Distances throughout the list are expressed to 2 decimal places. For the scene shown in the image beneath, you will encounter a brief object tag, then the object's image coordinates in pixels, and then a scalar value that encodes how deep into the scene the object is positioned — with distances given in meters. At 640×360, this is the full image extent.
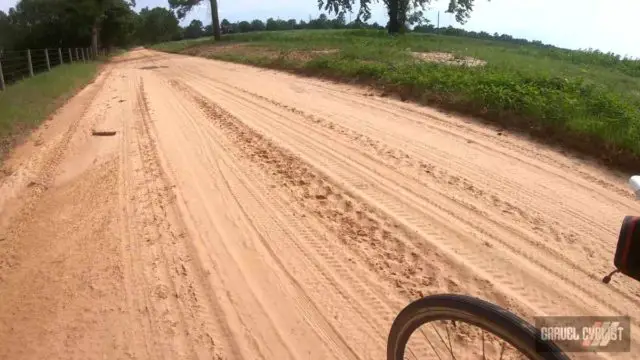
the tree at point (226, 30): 54.97
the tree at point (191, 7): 39.94
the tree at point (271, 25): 72.75
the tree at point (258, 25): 74.56
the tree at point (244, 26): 74.88
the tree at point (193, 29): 81.44
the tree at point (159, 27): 85.94
